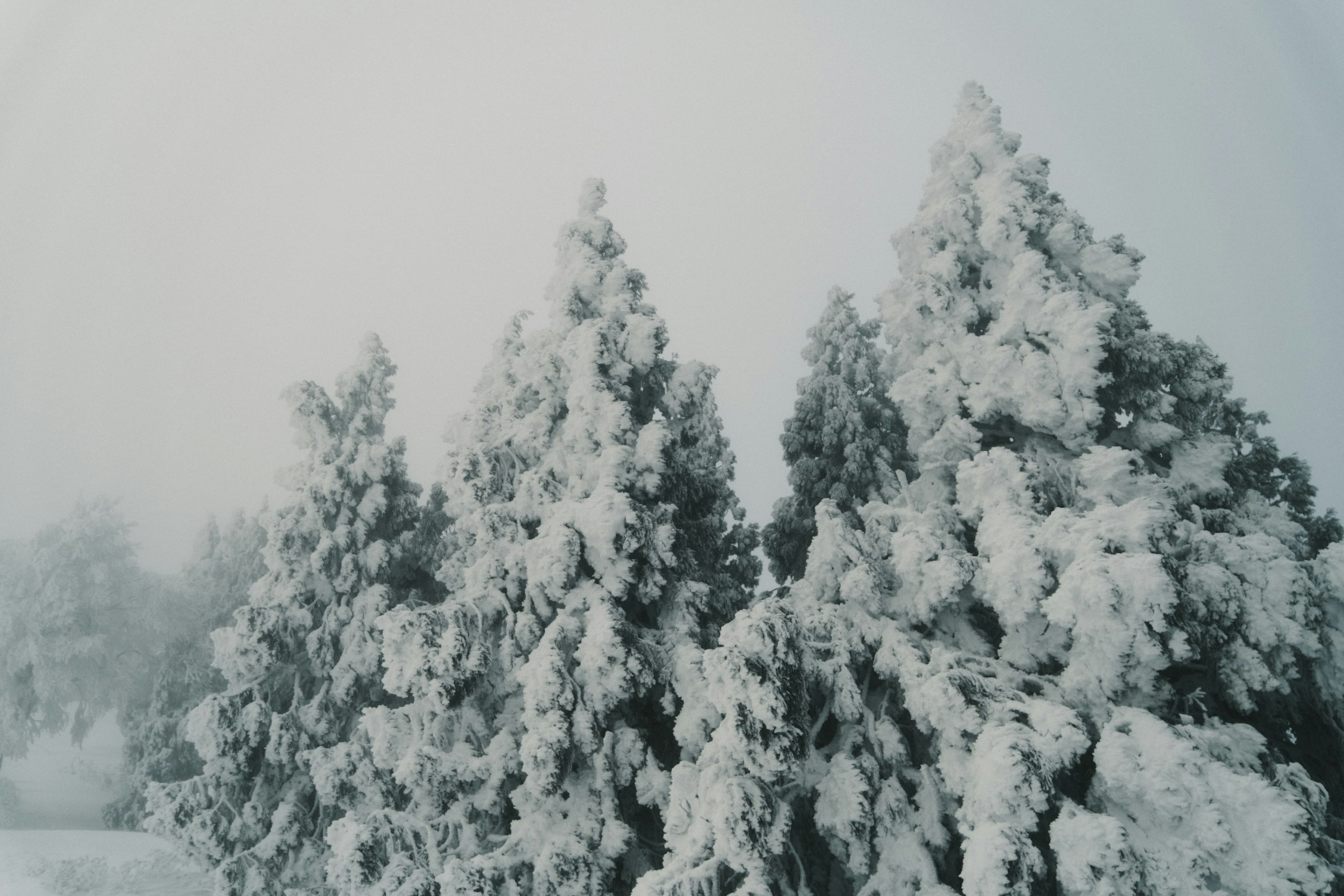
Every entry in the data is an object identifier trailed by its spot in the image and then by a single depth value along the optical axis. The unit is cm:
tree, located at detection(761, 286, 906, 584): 1335
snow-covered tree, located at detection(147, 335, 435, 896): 1164
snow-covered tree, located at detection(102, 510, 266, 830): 2198
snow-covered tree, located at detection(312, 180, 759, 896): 869
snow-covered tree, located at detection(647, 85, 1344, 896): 627
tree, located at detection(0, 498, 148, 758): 2272
